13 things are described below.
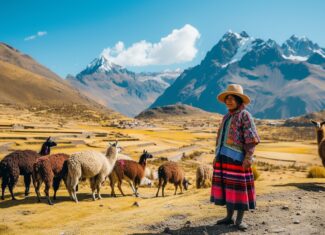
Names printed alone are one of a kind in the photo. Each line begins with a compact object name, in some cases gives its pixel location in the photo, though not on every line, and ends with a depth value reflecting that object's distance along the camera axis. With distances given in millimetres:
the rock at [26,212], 13094
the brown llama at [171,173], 18219
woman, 8352
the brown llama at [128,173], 17328
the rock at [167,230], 9038
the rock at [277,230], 8362
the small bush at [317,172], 18312
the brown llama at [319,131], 15223
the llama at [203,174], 20805
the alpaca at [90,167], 14797
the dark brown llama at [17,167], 15617
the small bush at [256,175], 19359
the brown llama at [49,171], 14586
